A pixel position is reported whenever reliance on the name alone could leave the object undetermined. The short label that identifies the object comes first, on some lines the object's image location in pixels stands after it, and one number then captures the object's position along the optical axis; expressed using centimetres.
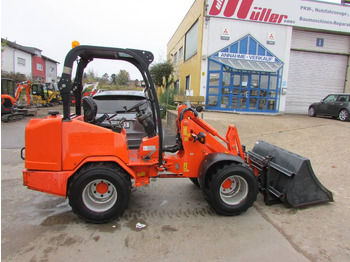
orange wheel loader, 310
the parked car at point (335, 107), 1188
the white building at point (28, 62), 3434
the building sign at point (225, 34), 1403
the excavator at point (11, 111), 1289
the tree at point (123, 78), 3900
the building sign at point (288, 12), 1380
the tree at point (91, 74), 3858
